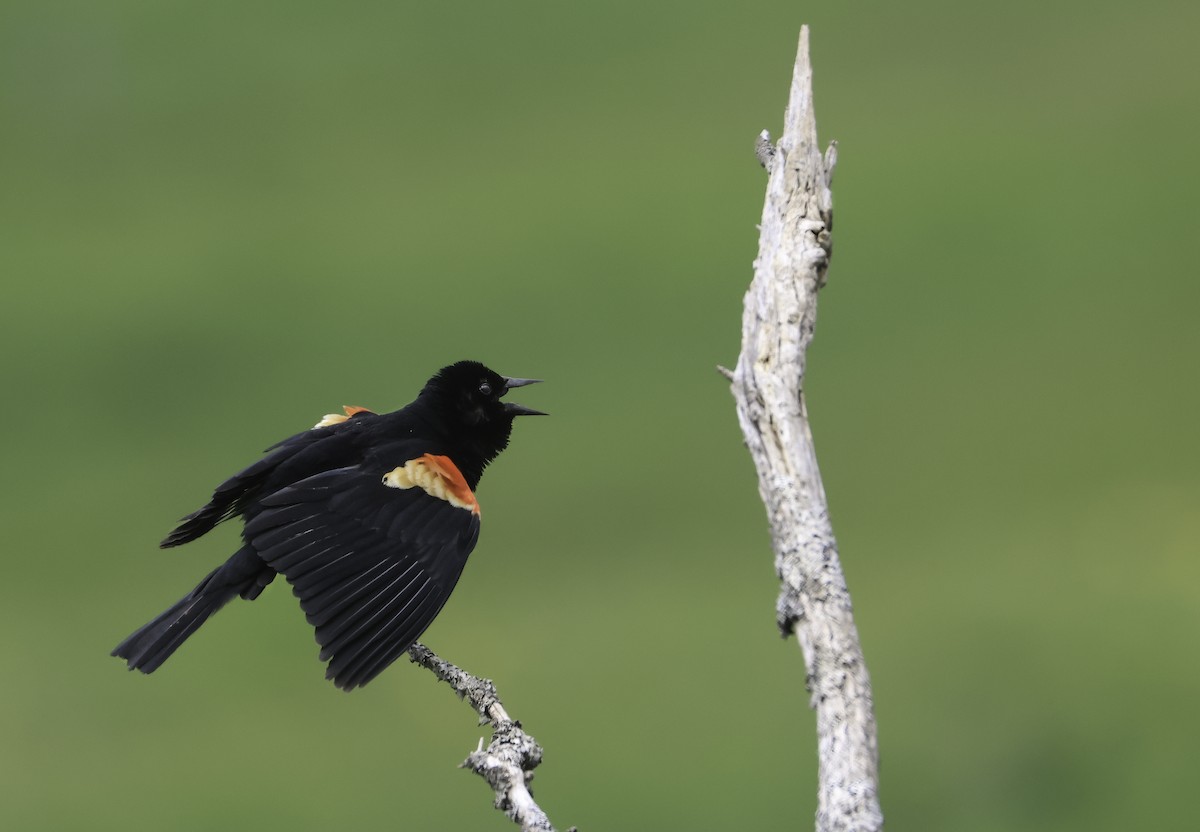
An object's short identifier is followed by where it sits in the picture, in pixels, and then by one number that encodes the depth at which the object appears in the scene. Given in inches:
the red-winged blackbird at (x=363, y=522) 357.4
